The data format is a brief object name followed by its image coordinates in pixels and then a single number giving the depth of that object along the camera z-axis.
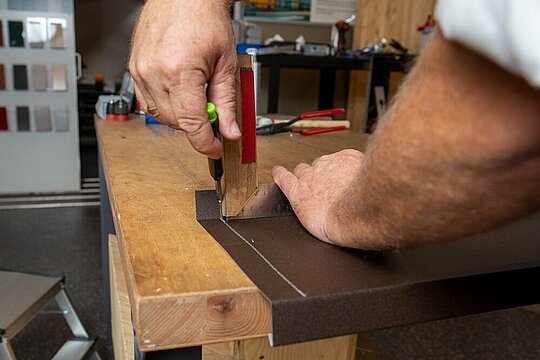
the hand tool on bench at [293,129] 1.34
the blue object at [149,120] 1.44
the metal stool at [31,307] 1.09
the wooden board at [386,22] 3.87
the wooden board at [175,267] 0.42
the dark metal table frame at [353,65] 2.82
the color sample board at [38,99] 2.87
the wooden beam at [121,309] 0.82
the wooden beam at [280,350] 0.91
